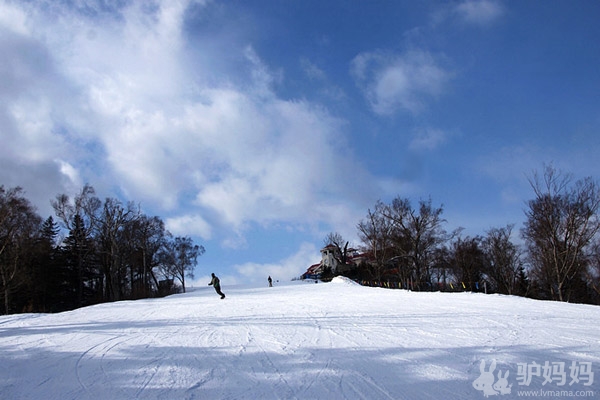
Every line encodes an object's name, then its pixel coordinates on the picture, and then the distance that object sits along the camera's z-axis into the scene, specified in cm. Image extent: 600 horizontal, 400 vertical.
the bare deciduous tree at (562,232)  3459
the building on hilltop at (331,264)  6581
